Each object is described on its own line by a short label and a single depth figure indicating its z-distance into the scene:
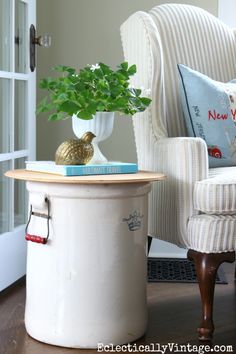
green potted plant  2.41
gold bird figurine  2.39
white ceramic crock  2.32
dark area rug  3.07
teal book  2.32
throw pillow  2.74
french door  2.91
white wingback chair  2.40
